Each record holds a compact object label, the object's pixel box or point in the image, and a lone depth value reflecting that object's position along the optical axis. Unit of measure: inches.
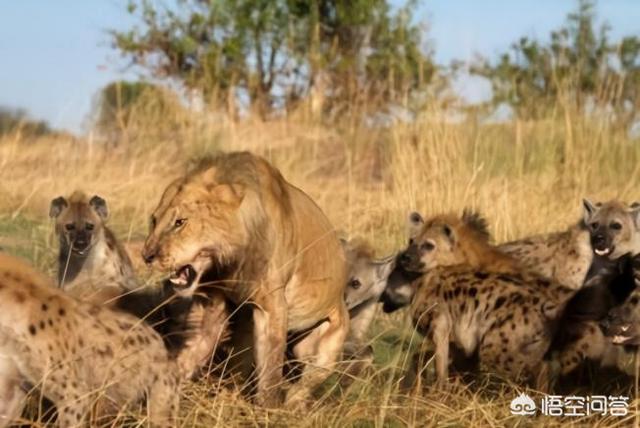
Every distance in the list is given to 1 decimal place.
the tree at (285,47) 1381.6
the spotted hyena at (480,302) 489.4
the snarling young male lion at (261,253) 426.6
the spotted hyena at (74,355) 365.7
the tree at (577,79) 1028.5
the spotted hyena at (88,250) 592.5
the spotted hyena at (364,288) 594.2
